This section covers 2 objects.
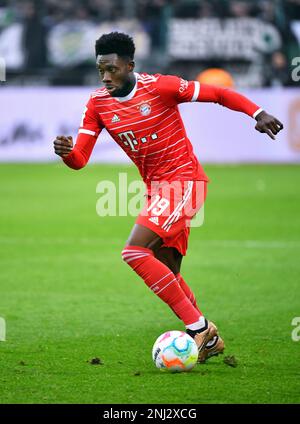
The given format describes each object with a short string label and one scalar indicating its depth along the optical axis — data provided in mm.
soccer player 13297
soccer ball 12695
